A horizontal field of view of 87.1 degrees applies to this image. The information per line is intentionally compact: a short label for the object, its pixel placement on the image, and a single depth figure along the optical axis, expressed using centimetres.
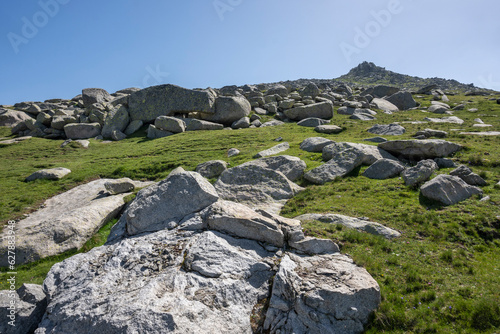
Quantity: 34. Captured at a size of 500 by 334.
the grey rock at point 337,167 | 2425
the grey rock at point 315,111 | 5672
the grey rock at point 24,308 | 1034
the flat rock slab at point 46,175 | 3083
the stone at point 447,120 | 4772
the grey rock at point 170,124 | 5312
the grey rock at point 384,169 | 2314
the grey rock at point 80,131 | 5647
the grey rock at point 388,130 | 3777
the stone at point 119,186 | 2481
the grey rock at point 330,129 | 4384
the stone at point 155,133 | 5272
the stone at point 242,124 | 5544
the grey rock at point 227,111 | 5831
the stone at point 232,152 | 3477
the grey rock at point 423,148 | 2480
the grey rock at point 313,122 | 5034
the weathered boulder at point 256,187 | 2094
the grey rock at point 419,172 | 2031
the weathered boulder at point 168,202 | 1443
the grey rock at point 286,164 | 2552
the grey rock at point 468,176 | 1914
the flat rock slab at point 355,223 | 1485
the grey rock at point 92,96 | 6988
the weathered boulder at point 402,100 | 7200
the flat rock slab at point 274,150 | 3205
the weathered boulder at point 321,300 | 910
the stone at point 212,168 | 2738
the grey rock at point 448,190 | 1733
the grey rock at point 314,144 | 3241
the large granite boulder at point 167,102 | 5822
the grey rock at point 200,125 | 5406
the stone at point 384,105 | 6719
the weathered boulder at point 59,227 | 1706
